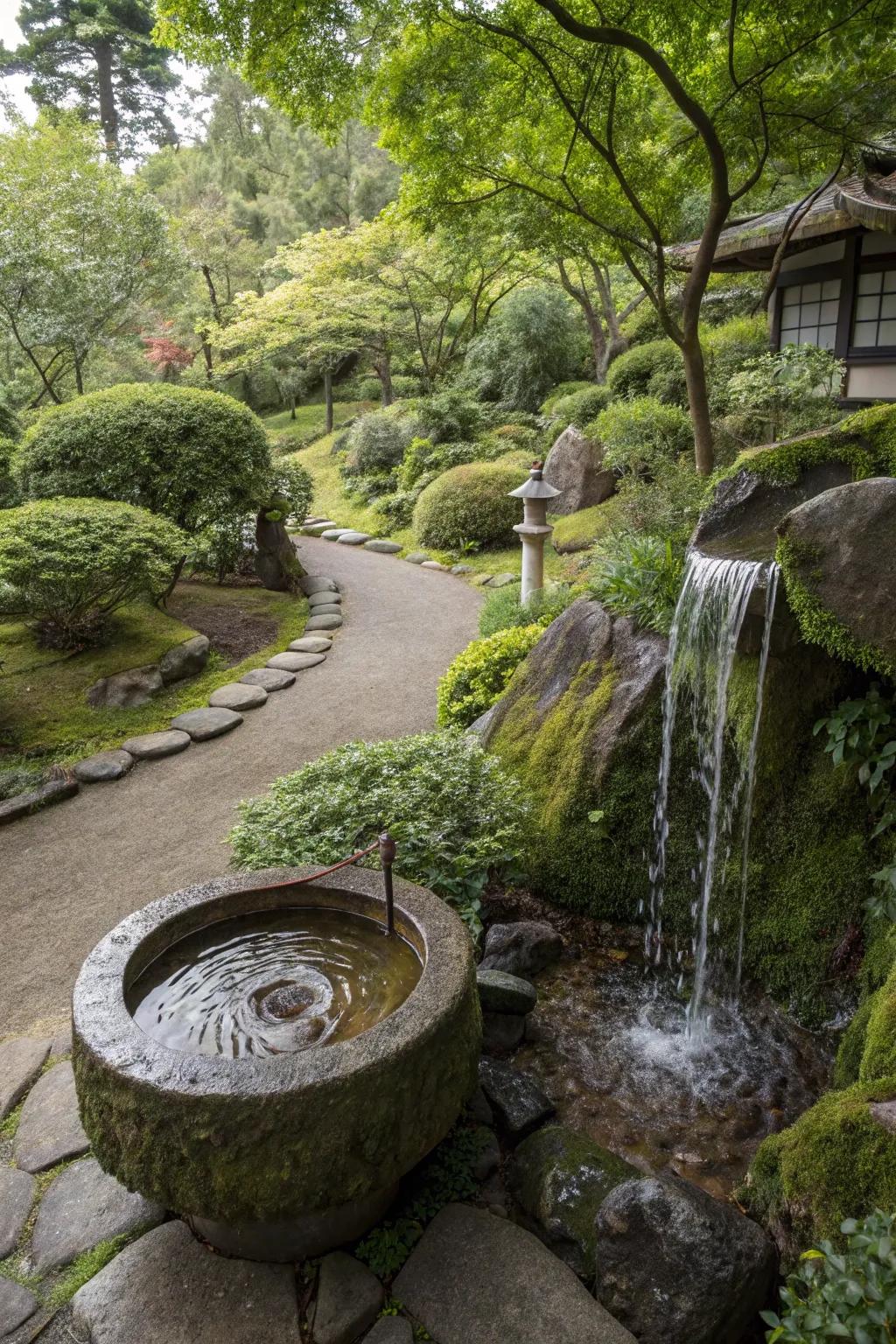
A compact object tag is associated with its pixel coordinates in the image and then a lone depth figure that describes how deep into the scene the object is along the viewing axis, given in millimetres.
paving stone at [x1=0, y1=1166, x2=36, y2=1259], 2900
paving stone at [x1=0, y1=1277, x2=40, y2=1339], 2561
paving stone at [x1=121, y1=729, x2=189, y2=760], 7055
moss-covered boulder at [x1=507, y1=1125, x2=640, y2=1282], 2723
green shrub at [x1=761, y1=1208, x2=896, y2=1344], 1548
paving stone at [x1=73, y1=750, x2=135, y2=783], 6695
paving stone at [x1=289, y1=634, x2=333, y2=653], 9562
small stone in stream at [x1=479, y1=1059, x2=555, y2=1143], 3213
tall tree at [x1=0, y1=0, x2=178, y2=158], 25094
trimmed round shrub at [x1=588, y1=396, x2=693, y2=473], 10664
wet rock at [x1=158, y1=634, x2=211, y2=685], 8336
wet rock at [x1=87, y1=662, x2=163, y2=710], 7770
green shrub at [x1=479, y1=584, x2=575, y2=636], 7820
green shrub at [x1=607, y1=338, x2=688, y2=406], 13570
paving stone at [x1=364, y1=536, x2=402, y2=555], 14523
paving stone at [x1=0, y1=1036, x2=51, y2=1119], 3607
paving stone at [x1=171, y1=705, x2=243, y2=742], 7407
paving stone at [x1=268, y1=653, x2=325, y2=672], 8992
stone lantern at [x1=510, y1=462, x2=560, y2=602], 8094
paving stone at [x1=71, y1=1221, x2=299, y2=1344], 2439
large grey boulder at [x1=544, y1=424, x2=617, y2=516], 12414
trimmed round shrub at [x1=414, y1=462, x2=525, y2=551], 13352
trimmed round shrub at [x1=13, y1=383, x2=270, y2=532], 9555
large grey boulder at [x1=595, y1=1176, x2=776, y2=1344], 2396
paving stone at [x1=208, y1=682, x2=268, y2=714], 7965
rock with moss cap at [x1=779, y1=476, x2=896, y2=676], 3314
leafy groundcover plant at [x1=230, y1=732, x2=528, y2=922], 4219
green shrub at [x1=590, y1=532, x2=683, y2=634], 4945
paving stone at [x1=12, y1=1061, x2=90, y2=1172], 3250
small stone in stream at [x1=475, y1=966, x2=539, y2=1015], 3742
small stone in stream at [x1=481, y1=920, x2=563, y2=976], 4238
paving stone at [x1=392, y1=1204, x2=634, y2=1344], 2410
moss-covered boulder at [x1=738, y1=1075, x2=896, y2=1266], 2246
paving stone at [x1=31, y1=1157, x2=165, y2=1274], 2818
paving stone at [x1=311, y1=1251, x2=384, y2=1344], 2439
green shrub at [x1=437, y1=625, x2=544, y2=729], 6910
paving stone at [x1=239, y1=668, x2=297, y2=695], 8492
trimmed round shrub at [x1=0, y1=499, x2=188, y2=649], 7520
